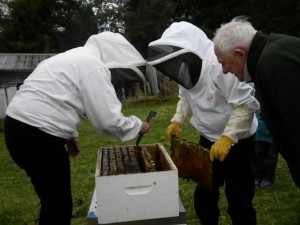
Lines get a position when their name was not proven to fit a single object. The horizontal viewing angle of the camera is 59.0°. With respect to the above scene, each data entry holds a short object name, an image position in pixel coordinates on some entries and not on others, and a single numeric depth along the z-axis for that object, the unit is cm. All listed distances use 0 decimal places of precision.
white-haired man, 119
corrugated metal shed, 1697
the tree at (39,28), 2226
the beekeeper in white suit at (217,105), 176
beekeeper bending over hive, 167
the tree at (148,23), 1996
